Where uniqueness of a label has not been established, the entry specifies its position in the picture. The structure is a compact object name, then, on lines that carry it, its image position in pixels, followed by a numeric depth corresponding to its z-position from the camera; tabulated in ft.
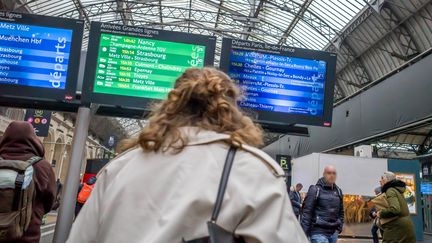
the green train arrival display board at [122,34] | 15.89
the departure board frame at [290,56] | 17.12
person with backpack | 9.86
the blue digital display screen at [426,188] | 65.67
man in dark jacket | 19.17
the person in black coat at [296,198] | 39.06
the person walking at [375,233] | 35.42
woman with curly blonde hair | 4.12
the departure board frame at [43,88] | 15.78
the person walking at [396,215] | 19.38
